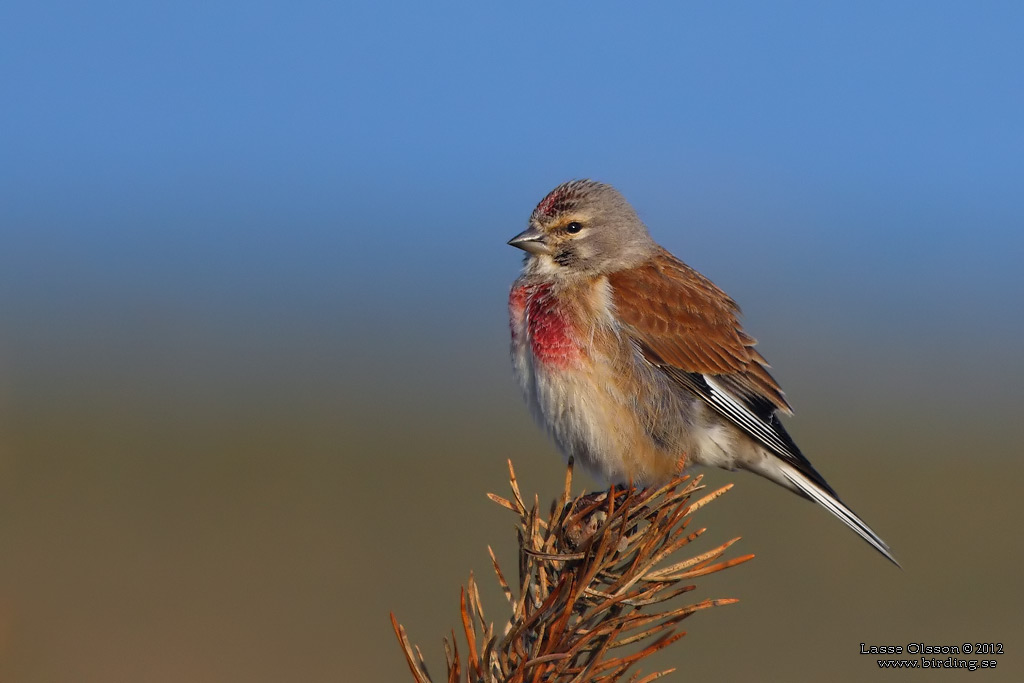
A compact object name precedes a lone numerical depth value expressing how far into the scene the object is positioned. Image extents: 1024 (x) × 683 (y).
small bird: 9.05
